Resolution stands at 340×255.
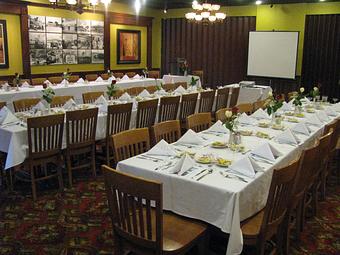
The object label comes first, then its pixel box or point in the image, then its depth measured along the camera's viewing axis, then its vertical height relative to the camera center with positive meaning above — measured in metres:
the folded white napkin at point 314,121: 4.56 -0.70
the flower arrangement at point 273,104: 4.33 -0.47
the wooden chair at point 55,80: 8.21 -0.45
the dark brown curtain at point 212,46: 11.16 +0.49
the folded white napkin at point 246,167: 2.74 -0.77
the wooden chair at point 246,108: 5.34 -0.66
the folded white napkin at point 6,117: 4.43 -0.69
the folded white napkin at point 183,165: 2.73 -0.76
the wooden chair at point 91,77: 9.21 -0.42
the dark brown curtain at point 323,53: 9.63 +0.27
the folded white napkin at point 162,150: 3.14 -0.75
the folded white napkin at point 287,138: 3.64 -0.73
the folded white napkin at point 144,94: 6.58 -0.58
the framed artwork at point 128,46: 11.47 +0.44
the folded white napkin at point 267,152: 3.12 -0.75
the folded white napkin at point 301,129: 4.05 -0.71
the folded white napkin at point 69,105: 5.34 -0.64
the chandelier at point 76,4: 7.17 +1.07
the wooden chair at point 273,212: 2.38 -1.01
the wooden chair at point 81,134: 4.44 -0.90
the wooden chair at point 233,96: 7.58 -0.68
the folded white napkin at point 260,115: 4.84 -0.67
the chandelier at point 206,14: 8.30 +1.10
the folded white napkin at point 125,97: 6.12 -0.60
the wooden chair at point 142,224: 2.18 -1.06
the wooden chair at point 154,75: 10.63 -0.40
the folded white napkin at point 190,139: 3.51 -0.72
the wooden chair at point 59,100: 5.70 -0.62
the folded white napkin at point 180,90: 7.30 -0.56
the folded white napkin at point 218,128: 4.03 -0.71
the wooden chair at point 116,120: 4.88 -0.79
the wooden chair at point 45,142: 4.03 -0.92
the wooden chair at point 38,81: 7.96 -0.47
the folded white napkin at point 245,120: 4.55 -0.70
